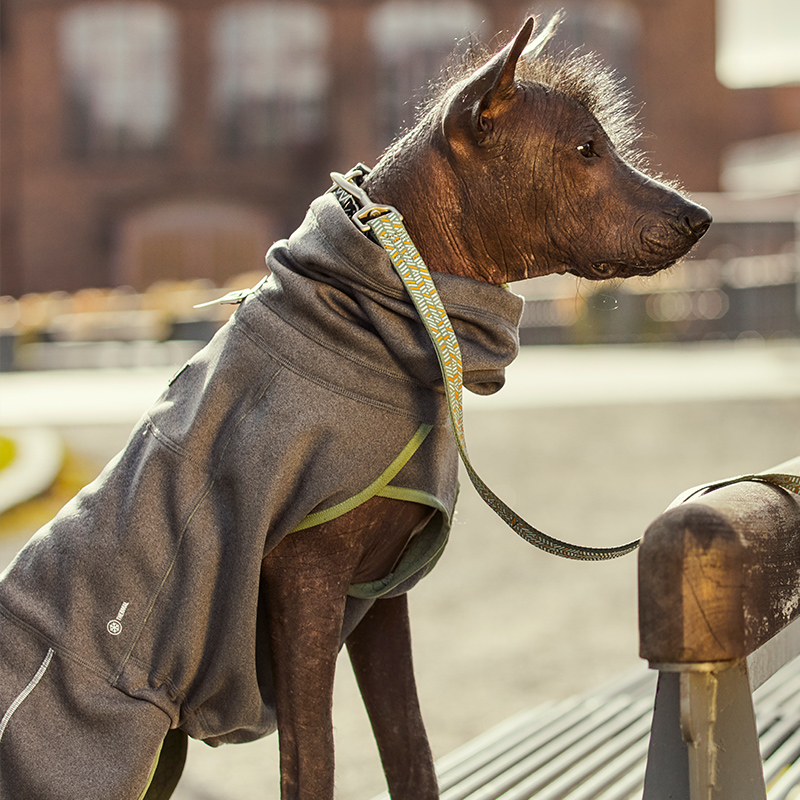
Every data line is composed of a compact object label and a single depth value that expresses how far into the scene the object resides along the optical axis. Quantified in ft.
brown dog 5.37
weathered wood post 4.85
